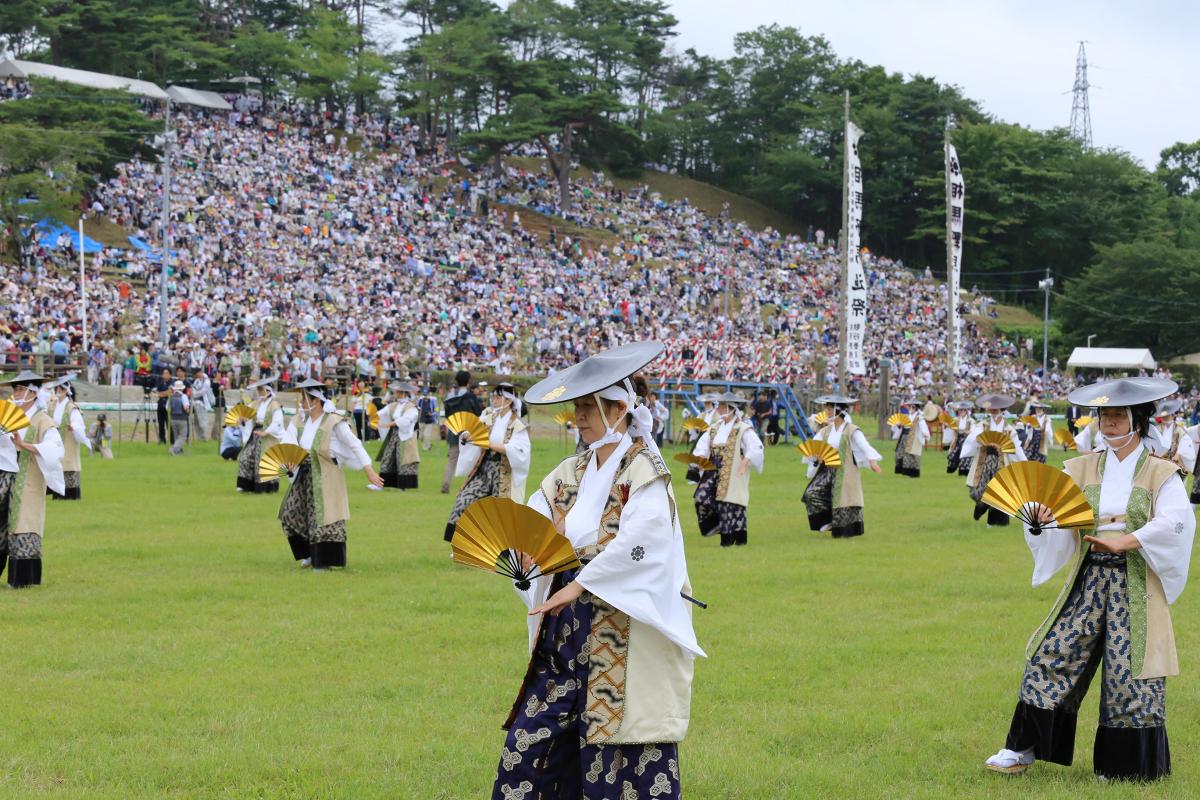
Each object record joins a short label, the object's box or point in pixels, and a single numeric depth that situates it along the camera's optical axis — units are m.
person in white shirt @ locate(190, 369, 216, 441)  28.53
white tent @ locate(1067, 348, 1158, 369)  50.91
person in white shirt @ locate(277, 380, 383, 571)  12.27
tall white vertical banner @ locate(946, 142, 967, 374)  33.62
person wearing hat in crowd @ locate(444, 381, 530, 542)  13.41
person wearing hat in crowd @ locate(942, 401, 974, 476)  27.50
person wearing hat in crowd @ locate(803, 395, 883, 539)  15.91
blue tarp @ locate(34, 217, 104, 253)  38.16
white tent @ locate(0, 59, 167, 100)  49.22
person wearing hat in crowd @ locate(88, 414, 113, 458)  25.84
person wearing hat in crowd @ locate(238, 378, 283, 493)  20.66
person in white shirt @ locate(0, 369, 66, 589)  10.76
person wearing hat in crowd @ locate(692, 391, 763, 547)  15.52
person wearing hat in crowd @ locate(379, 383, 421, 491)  21.88
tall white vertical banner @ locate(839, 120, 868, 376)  31.36
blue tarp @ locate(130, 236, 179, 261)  38.27
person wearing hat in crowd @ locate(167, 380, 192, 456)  27.30
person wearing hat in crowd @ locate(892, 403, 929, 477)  27.14
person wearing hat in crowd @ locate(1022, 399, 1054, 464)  24.33
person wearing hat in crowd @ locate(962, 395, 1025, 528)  17.97
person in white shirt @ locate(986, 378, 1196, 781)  6.04
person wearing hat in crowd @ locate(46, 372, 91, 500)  18.86
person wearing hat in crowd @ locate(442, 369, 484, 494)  17.84
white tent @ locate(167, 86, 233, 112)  53.19
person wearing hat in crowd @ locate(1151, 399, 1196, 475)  20.29
